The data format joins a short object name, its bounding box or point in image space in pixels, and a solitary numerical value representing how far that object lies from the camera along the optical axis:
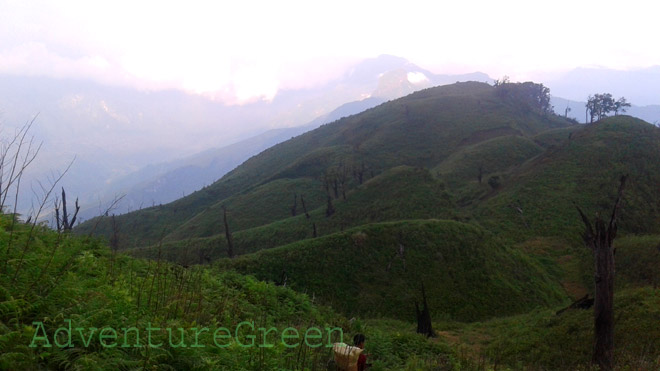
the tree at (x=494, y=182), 60.31
